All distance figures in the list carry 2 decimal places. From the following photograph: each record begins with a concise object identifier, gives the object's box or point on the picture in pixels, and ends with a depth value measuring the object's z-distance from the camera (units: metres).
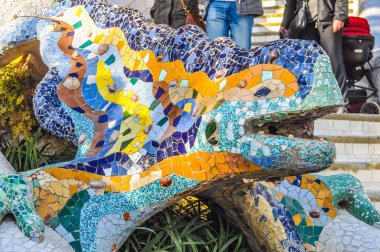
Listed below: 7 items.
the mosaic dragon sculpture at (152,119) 3.20
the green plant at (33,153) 4.58
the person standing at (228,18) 5.47
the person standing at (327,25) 6.38
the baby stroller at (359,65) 7.38
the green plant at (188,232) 3.83
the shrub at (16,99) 4.80
